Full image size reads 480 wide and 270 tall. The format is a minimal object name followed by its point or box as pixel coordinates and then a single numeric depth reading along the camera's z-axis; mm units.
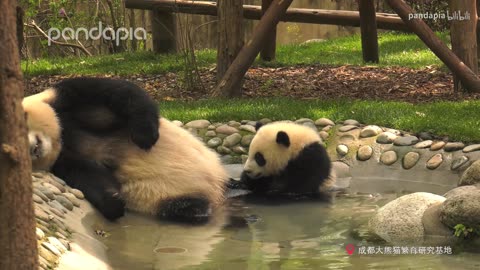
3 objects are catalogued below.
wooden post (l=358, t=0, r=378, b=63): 11445
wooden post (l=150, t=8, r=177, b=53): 13016
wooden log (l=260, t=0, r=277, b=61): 11914
